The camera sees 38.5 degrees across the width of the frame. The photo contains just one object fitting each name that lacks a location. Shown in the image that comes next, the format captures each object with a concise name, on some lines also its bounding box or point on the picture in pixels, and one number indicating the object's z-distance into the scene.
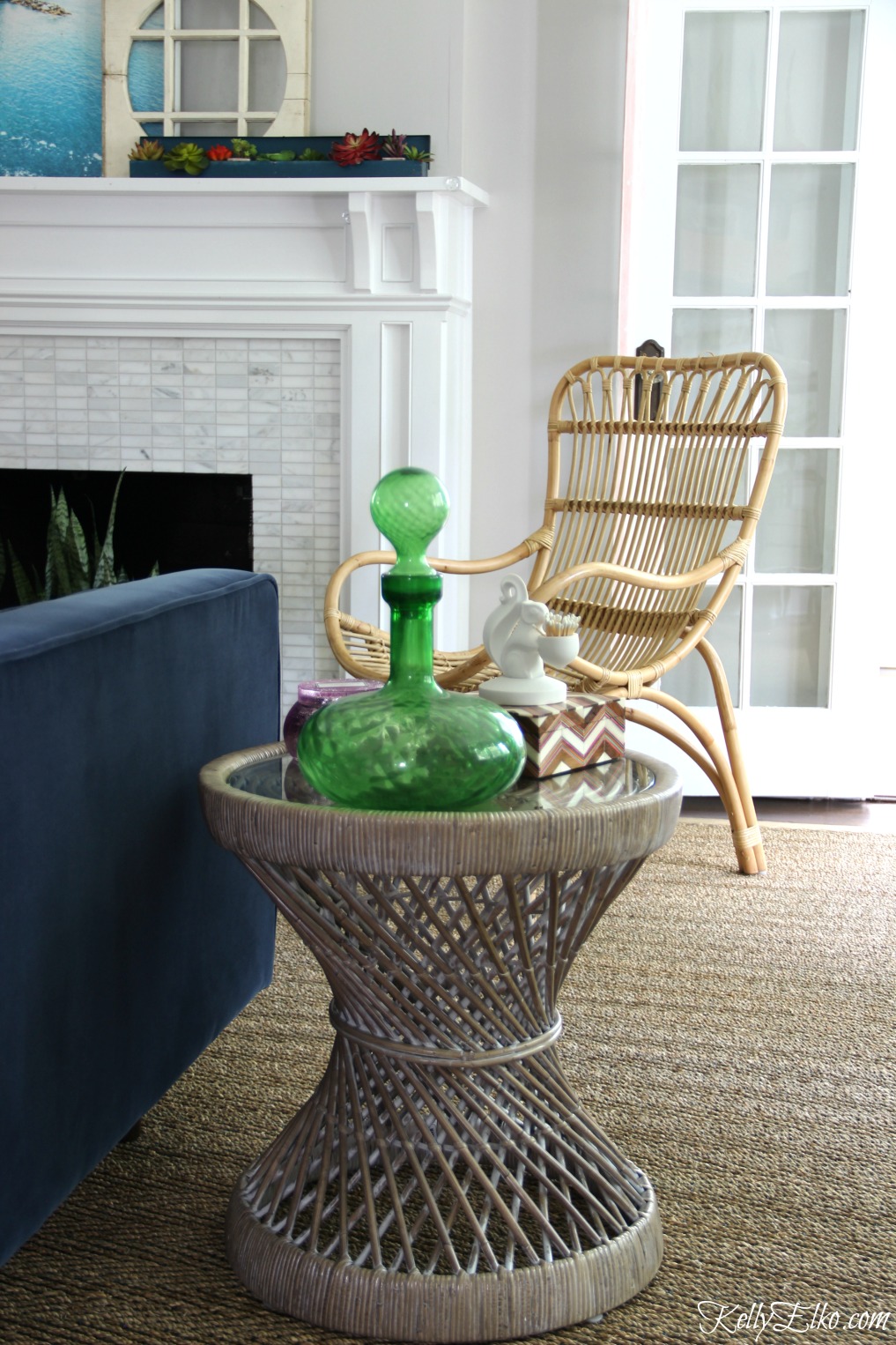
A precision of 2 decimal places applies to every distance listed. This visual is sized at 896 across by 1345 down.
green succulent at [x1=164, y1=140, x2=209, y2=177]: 3.04
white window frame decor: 3.15
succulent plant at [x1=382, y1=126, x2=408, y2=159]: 3.02
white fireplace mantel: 3.07
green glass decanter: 1.11
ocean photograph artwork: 3.24
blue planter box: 3.01
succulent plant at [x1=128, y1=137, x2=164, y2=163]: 3.09
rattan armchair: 2.50
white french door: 2.98
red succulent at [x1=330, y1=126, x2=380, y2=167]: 2.99
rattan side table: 1.08
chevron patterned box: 1.28
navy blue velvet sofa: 1.08
